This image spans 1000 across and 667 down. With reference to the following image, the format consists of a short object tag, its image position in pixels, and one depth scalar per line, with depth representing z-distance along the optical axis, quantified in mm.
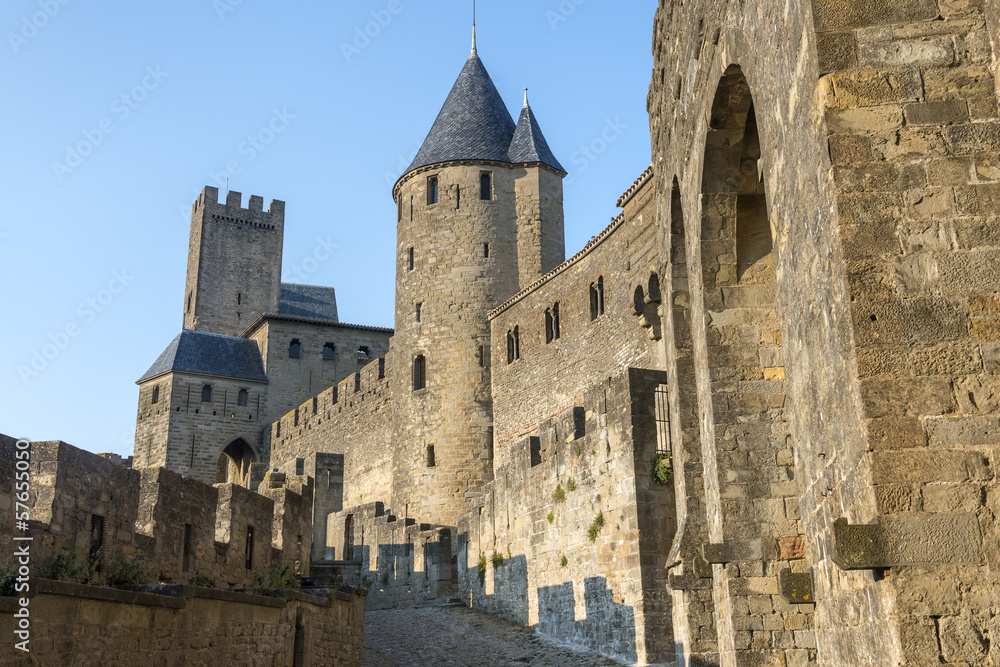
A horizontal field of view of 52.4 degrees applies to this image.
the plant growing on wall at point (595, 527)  13555
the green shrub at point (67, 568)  8804
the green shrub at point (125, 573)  9695
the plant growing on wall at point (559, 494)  14805
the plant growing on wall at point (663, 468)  12750
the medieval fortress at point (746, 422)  3824
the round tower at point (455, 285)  26703
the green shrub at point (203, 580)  11812
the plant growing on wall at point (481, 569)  18047
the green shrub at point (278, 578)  13539
